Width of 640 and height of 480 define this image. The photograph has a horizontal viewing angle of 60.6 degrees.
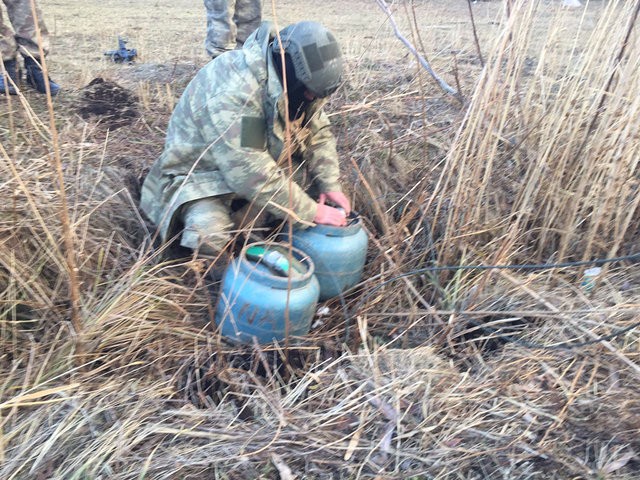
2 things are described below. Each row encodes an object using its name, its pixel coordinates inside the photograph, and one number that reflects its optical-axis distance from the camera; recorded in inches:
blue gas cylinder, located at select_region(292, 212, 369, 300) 95.3
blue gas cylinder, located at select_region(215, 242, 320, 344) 82.2
